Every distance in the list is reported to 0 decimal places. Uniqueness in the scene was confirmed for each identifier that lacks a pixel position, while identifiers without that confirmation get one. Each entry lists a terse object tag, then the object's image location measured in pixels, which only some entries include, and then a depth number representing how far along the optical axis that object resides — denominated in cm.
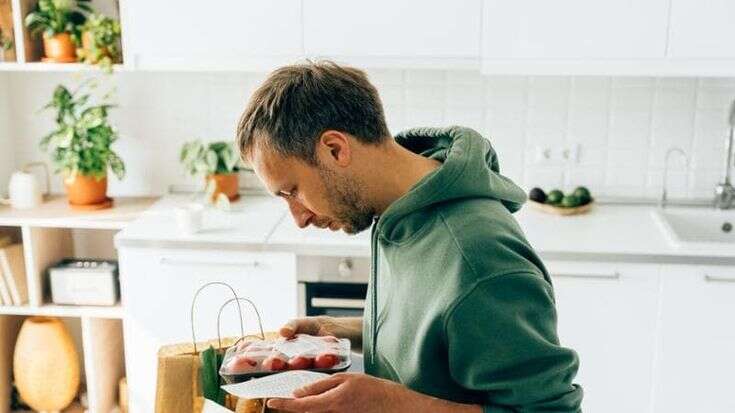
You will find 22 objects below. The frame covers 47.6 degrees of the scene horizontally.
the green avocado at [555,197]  289
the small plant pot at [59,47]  291
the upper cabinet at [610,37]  260
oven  268
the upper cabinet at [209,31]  274
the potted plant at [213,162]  299
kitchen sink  292
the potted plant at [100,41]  285
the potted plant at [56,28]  290
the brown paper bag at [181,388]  145
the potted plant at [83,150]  294
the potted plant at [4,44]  294
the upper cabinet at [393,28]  267
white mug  271
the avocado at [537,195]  292
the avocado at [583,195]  291
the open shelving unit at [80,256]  293
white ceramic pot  304
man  117
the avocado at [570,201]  287
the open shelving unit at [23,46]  288
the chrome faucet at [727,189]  294
